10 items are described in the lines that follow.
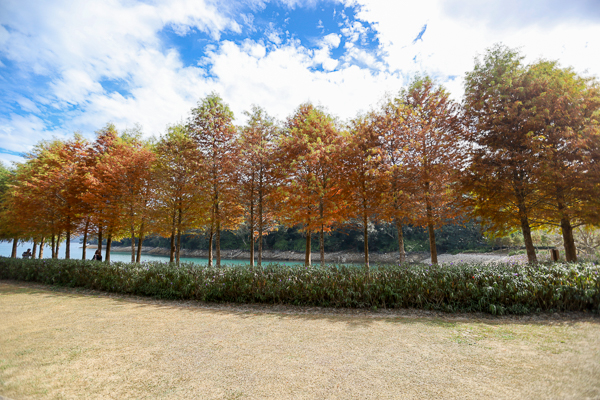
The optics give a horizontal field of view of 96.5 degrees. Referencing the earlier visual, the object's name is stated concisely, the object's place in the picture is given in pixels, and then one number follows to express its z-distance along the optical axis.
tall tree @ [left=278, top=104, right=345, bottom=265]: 12.02
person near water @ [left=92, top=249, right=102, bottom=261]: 17.37
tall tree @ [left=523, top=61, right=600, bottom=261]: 8.63
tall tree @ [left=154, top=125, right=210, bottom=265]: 13.77
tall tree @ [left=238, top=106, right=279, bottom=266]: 13.35
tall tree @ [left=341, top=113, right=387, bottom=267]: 11.27
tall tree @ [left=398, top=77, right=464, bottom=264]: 11.30
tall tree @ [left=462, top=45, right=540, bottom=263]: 9.45
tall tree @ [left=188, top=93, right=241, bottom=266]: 13.66
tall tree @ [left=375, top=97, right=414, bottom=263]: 11.45
